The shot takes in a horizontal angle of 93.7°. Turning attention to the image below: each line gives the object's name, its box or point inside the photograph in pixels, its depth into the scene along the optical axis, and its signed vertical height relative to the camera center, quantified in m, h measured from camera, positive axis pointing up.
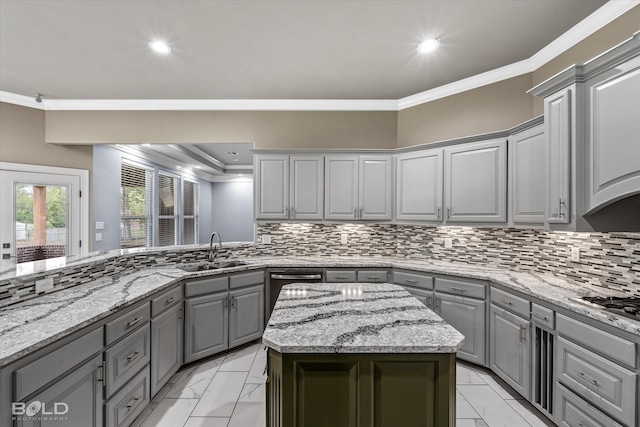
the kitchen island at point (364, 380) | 1.27 -0.71
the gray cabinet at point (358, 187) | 3.62 +0.34
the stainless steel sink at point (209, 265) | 3.23 -0.58
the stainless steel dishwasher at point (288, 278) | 3.32 -0.70
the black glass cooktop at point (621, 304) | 1.67 -0.53
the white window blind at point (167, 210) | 6.00 +0.08
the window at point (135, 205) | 5.00 +0.16
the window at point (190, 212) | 7.10 +0.05
